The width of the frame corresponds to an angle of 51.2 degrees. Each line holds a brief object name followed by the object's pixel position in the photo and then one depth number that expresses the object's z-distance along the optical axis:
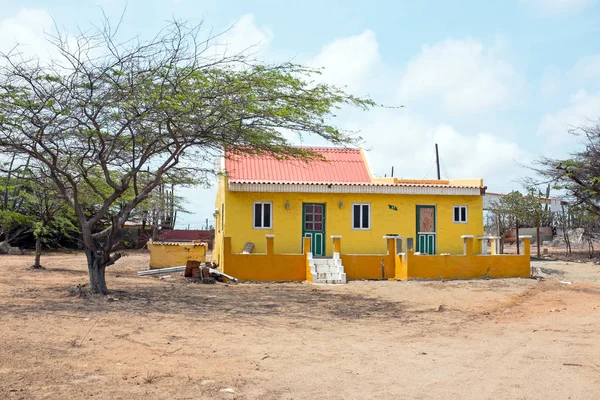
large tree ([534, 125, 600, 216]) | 23.58
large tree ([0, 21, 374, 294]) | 11.70
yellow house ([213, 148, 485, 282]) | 20.88
